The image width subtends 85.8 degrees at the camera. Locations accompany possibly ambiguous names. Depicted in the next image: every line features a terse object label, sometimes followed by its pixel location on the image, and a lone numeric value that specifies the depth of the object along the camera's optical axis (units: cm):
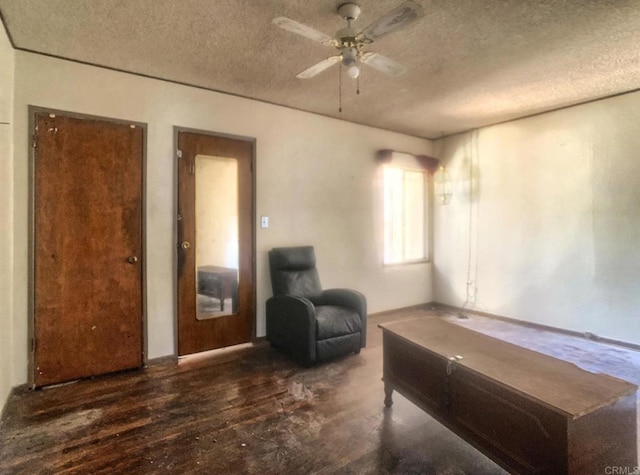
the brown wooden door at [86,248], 260
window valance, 461
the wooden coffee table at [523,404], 133
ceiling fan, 175
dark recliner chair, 299
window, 492
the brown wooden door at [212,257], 319
